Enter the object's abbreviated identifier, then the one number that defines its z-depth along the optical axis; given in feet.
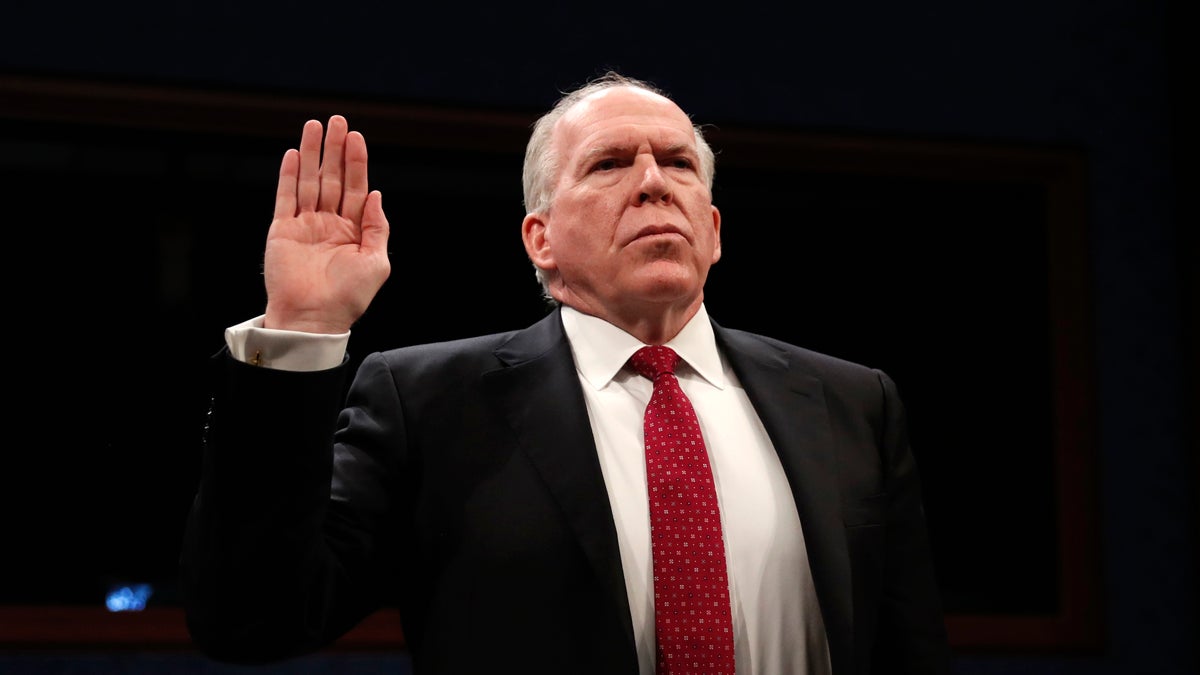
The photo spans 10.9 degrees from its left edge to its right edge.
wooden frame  21.56
